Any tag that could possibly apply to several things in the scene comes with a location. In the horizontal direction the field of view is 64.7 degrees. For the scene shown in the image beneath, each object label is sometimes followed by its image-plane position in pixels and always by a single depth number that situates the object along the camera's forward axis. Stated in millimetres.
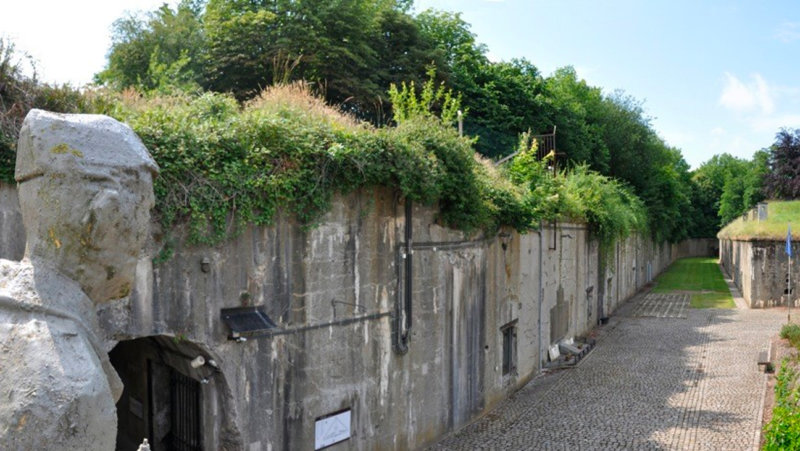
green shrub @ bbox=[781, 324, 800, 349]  17078
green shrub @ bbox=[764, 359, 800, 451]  7977
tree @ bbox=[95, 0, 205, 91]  23828
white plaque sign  8648
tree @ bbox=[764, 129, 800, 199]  43844
